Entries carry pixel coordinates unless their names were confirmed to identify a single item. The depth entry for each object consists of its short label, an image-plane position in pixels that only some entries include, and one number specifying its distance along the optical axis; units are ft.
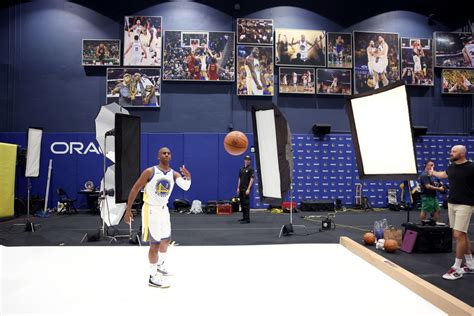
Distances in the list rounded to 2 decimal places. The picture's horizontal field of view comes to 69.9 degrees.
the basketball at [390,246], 19.34
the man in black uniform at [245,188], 31.04
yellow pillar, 32.99
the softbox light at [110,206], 21.93
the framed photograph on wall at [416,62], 43.96
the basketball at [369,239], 21.34
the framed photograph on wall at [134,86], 41.45
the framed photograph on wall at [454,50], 44.11
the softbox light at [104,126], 21.74
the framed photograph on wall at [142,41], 41.57
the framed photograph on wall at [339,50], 43.29
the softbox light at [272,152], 18.49
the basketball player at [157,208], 12.98
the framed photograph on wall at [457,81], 44.09
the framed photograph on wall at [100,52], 41.52
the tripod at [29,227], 26.45
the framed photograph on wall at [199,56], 41.88
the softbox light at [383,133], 15.60
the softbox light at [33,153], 28.37
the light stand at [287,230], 24.56
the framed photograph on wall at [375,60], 43.45
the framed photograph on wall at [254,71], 42.32
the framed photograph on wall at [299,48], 42.68
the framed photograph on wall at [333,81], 43.21
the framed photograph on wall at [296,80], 42.88
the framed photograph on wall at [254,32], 42.47
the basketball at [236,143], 17.37
